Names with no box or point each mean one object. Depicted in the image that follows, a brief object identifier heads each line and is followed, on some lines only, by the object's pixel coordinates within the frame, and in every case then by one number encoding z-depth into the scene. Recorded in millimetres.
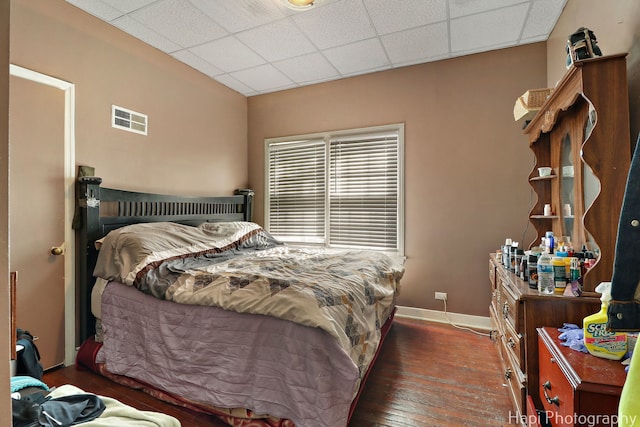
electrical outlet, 3232
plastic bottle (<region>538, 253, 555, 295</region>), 1477
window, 3523
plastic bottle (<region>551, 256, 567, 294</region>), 1473
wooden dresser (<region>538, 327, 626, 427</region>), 907
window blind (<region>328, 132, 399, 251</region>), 3523
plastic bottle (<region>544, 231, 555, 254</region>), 1942
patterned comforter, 1558
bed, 1426
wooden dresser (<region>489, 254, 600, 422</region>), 1387
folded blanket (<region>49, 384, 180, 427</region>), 912
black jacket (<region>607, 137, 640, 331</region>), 733
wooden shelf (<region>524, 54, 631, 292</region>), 1355
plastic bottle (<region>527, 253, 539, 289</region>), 1572
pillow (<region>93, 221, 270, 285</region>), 2117
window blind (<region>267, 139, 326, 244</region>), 3939
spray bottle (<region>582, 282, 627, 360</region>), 1029
